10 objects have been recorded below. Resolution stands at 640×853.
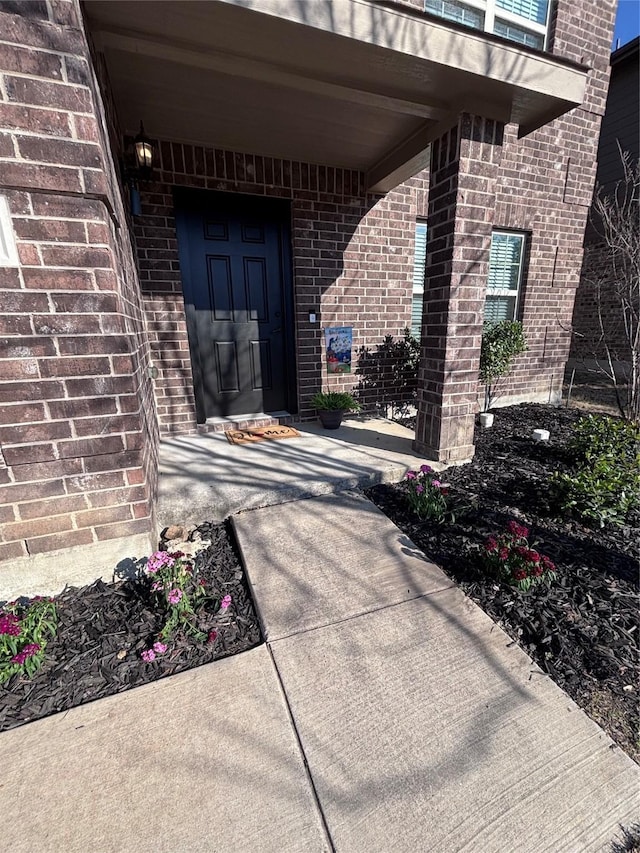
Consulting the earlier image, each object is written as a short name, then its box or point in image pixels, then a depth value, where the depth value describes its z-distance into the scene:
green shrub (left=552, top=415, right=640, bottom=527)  2.46
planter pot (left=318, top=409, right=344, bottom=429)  3.97
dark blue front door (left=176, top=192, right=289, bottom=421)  3.68
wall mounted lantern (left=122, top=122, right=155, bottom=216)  2.84
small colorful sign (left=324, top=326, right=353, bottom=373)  4.27
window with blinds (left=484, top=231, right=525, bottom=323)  5.03
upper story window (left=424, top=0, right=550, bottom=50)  3.79
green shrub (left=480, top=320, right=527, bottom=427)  4.47
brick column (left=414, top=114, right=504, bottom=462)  2.81
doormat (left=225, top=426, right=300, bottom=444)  3.71
